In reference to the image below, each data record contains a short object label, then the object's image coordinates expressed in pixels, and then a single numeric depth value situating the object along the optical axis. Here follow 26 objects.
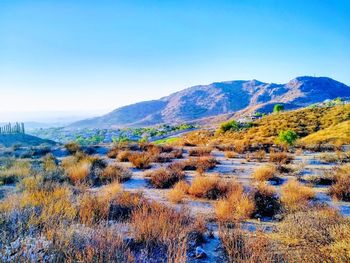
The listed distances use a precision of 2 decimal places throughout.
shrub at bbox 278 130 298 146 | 23.42
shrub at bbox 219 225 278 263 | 4.08
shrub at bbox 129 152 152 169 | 15.11
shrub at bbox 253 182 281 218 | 7.21
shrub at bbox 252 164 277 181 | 11.29
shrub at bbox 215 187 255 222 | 6.62
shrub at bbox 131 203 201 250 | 4.87
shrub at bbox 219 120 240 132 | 55.42
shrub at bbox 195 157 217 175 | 13.50
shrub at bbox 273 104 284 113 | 81.69
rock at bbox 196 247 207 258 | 4.78
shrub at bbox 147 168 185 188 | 10.73
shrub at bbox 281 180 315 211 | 7.01
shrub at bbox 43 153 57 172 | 12.81
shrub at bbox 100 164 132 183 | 11.62
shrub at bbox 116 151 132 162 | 18.05
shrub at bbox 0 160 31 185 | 11.48
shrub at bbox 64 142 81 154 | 22.47
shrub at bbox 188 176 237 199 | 9.00
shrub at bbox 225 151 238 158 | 18.63
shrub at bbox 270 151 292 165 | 15.56
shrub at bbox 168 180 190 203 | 8.41
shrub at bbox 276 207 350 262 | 4.09
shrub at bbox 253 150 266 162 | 17.16
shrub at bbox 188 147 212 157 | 19.58
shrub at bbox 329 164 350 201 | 8.58
